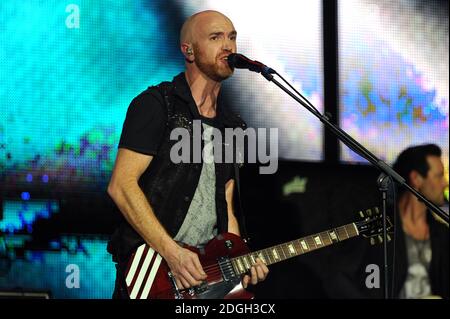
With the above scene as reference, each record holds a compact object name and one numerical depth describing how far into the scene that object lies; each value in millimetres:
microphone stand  8120
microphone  8352
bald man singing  9008
